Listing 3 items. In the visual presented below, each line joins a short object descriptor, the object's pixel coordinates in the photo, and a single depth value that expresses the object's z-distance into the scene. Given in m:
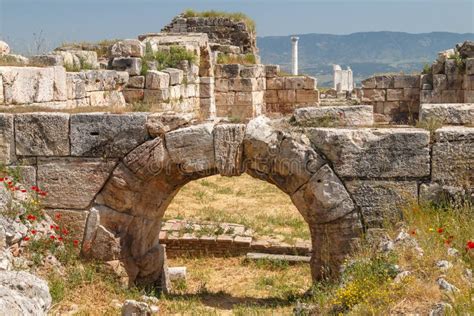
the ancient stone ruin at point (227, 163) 6.55
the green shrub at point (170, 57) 14.66
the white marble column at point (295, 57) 35.50
